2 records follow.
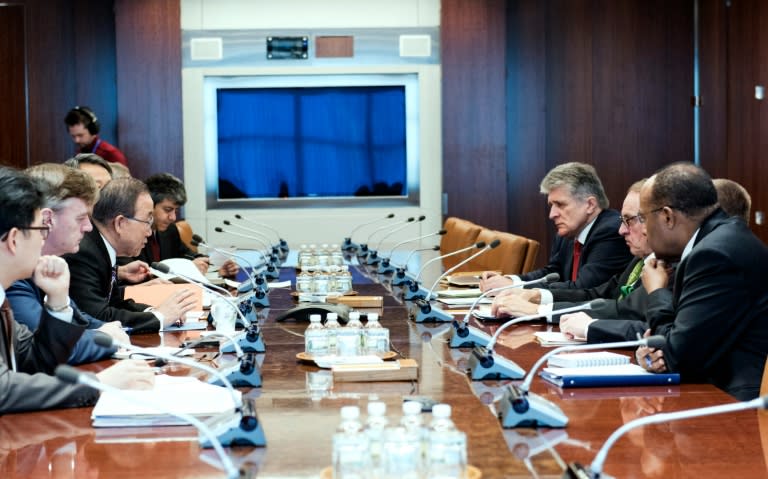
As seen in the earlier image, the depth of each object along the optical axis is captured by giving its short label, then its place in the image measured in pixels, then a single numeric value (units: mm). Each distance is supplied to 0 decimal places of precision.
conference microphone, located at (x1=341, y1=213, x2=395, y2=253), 8128
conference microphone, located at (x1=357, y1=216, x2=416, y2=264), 6887
